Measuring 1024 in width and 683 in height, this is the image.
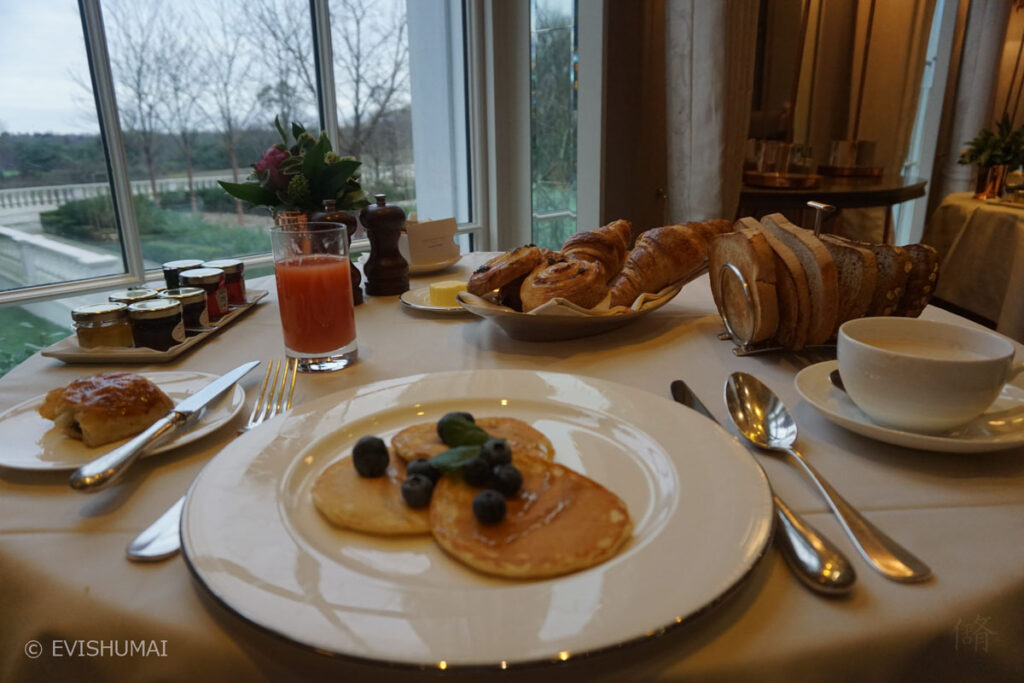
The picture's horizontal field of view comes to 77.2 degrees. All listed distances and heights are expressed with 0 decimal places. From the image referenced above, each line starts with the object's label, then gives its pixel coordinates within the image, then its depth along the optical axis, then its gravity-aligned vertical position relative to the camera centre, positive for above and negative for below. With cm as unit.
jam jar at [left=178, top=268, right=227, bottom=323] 112 -19
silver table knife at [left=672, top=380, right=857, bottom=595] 43 -27
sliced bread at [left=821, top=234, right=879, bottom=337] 87 -15
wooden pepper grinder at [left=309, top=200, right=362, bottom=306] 128 -9
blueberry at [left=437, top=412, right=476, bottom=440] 58 -22
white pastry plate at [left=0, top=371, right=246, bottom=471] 61 -26
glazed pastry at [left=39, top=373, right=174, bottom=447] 65 -24
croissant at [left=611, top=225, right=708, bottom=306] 110 -15
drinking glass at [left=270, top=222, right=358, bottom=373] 91 -17
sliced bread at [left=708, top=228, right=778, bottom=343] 90 -16
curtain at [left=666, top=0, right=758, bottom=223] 241 +28
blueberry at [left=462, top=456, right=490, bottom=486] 50 -23
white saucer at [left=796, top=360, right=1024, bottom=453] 58 -25
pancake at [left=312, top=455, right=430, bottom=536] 48 -25
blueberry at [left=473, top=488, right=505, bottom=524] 46 -23
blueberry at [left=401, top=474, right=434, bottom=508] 49 -24
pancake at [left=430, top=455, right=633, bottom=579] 43 -25
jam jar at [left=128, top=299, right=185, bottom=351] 94 -21
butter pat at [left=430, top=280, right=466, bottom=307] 121 -22
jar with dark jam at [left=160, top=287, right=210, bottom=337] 104 -21
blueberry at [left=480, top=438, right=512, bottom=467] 51 -22
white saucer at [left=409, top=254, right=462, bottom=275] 149 -22
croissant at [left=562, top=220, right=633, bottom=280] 113 -13
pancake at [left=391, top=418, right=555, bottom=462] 57 -24
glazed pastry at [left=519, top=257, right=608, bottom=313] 98 -17
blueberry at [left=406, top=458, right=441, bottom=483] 52 -23
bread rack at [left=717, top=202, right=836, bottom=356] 92 -22
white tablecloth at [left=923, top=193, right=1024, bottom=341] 247 -37
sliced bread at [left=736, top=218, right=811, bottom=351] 88 -17
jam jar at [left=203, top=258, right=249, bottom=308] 122 -20
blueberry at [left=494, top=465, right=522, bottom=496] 49 -23
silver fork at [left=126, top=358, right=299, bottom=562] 48 -27
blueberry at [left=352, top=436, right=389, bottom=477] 54 -23
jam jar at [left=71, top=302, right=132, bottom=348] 93 -21
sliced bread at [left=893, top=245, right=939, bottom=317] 89 -15
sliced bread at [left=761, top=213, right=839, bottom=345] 86 -15
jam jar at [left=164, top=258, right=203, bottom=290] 117 -17
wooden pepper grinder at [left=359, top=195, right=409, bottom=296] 129 -17
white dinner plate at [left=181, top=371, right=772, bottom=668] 36 -25
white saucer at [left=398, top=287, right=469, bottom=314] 118 -24
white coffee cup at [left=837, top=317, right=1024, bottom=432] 58 -19
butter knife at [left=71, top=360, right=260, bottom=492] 54 -24
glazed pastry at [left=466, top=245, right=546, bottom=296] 105 -16
